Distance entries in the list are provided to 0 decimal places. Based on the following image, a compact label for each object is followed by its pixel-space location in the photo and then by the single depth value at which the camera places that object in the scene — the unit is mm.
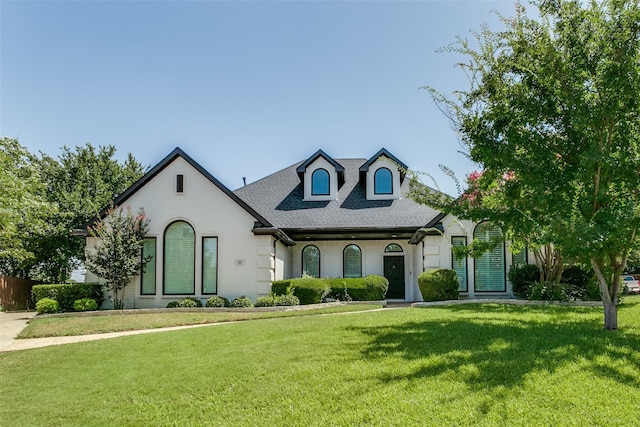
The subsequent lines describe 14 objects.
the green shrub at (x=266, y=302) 17219
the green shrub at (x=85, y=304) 17000
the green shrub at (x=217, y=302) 17312
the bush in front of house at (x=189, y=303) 17359
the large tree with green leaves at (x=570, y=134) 8062
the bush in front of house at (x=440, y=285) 17312
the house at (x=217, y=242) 18500
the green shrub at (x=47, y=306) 16859
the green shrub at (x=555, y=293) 15711
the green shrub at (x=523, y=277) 17812
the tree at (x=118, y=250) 17734
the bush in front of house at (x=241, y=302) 17281
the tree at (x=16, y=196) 12258
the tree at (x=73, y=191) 26406
